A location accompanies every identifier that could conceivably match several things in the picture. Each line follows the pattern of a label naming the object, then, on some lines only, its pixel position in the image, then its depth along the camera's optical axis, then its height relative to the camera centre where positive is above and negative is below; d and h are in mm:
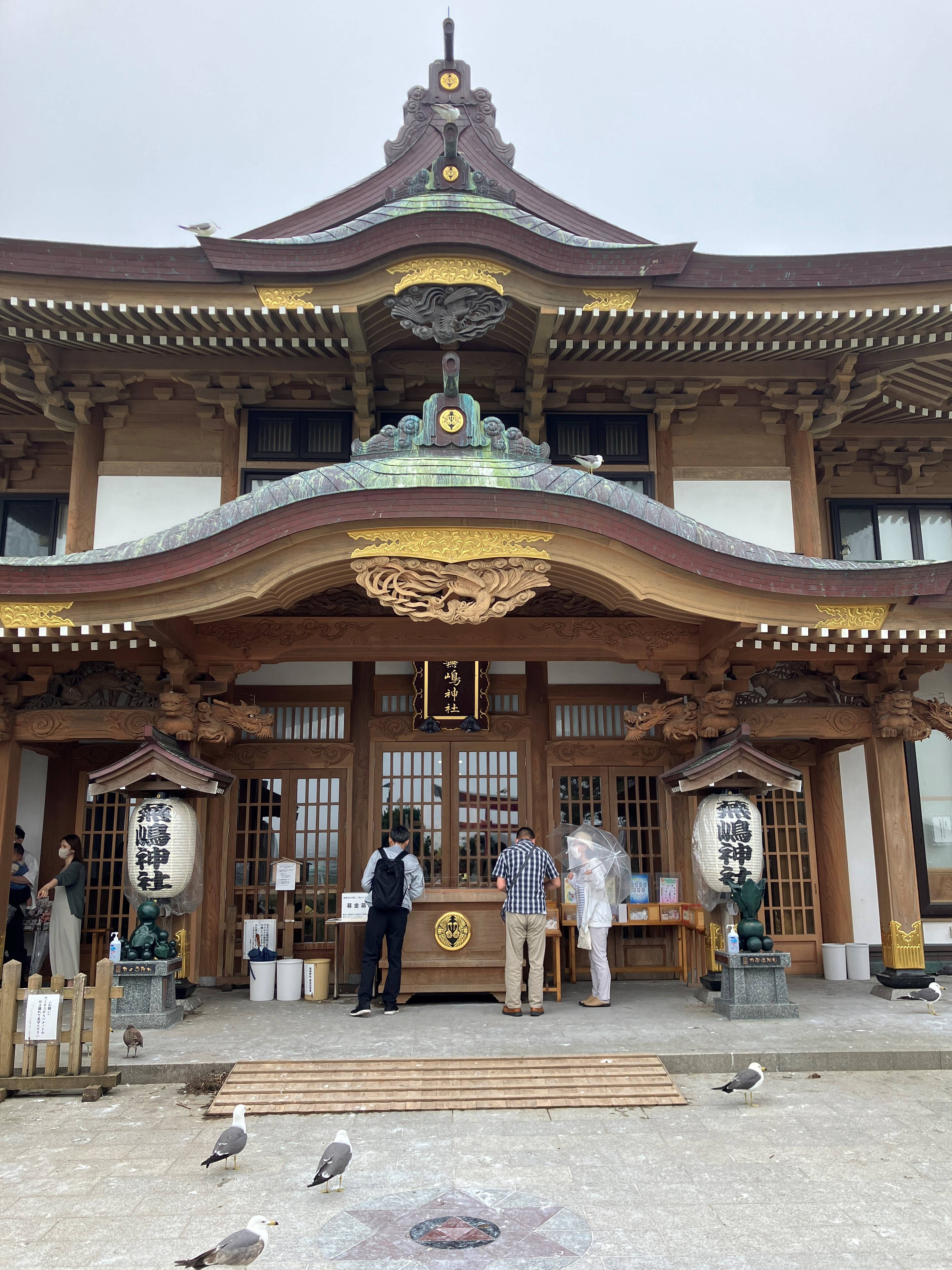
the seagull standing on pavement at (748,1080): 6066 -1442
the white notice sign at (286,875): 10234 -229
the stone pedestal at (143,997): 8172 -1205
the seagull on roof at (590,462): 8953 +3605
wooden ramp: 6430 -1590
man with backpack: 8703 -465
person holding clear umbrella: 9031 -352
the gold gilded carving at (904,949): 9422 -981
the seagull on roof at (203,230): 9906 +6369
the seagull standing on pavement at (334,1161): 4699 -1509
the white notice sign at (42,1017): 6543 -1094
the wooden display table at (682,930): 10008 -849
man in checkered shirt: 8586 -561
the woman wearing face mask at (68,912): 9578 -569
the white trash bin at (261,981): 9547 -1252
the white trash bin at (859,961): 10656 -1231
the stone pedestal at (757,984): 8406 -1170
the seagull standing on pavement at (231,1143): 4941 -1484
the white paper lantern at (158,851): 8609 +24
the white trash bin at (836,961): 10617 -1233
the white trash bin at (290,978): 9594 -1235
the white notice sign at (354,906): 9453 -521
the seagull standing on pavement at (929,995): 9047 -1385
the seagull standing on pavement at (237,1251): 3828 -1571
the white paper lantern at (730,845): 8727 +41
